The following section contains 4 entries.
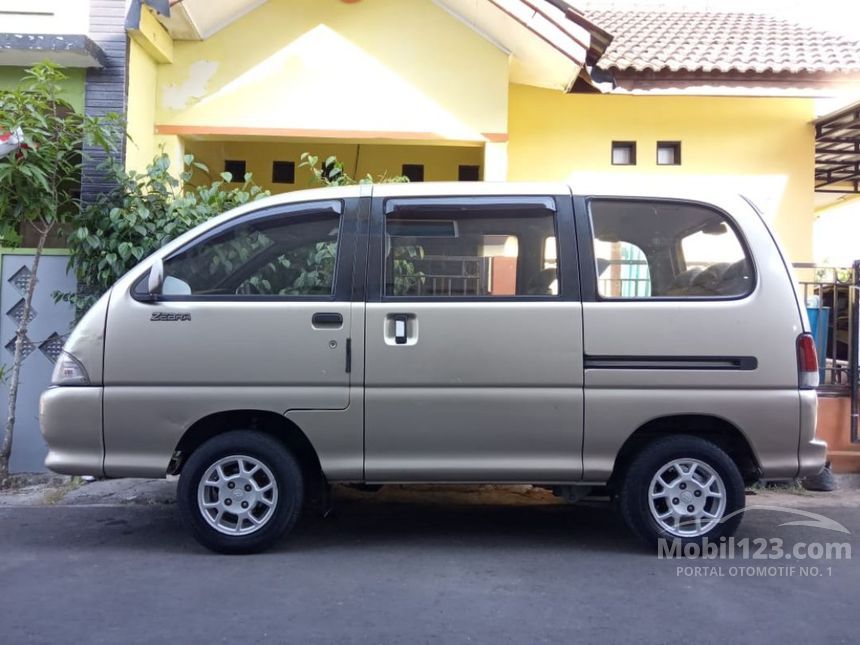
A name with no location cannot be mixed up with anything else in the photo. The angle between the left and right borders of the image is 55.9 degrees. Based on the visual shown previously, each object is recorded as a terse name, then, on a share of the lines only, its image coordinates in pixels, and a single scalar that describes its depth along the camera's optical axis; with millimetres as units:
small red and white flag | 6211
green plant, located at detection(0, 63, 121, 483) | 6242
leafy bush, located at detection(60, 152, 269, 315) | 6609
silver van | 4691
